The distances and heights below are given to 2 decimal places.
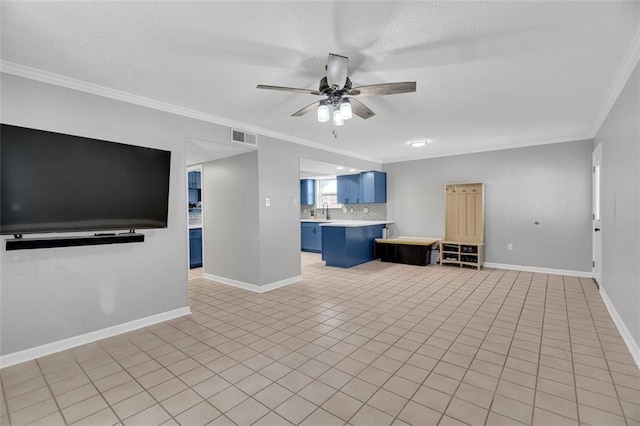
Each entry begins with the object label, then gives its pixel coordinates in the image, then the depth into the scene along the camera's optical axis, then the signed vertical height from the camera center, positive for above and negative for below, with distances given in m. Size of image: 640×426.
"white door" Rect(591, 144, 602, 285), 4.44 -0.14
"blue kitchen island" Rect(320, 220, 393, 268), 6.33 -0.74
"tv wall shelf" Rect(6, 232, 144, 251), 2.54 -0.29
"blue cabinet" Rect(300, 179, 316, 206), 9.05 +0.55
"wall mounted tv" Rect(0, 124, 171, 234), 2.47 +0.24
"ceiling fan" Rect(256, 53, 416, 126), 2.27 +0.96
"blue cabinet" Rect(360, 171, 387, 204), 7.30 +0.55
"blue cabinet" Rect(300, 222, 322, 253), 8.57 -0.79
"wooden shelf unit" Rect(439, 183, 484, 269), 6.16 -0.34
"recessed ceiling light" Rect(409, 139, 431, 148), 5.34 +1.20
